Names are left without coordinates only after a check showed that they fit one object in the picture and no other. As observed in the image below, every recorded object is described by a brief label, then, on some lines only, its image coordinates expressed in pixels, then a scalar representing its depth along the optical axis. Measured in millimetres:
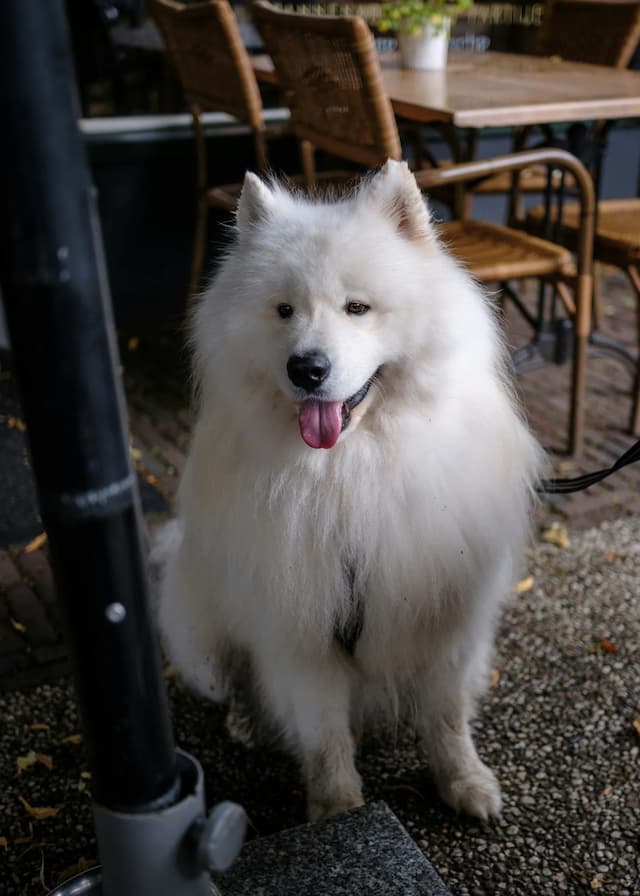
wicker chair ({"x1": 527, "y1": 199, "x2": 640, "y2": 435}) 3949
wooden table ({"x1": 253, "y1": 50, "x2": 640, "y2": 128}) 3320
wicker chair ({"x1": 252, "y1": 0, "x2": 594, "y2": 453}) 3152
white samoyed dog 1772
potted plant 4164
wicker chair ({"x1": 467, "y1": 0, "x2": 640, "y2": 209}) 4656
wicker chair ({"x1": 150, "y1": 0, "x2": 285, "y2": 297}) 3840
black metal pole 981
